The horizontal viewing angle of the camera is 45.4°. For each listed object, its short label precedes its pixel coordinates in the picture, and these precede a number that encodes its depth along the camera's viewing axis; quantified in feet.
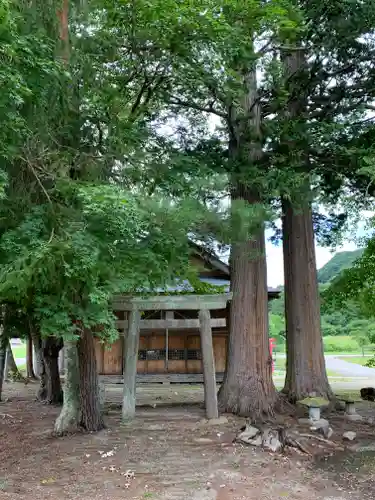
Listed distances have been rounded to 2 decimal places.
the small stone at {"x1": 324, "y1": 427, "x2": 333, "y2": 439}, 25.06
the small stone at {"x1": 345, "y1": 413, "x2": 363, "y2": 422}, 29.68
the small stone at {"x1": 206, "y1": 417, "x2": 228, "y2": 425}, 27.20
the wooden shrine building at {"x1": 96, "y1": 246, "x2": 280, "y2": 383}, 48.16
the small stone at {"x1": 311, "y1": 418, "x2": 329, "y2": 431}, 25.91
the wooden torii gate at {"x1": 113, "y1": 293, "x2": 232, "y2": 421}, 28.17
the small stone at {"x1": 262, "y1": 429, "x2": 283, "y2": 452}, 22.40
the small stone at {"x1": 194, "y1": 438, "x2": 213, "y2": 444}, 23.81
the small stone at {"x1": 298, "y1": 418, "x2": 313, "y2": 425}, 27.63
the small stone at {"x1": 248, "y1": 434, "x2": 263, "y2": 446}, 22.89
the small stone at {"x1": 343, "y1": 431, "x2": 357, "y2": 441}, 25.14
